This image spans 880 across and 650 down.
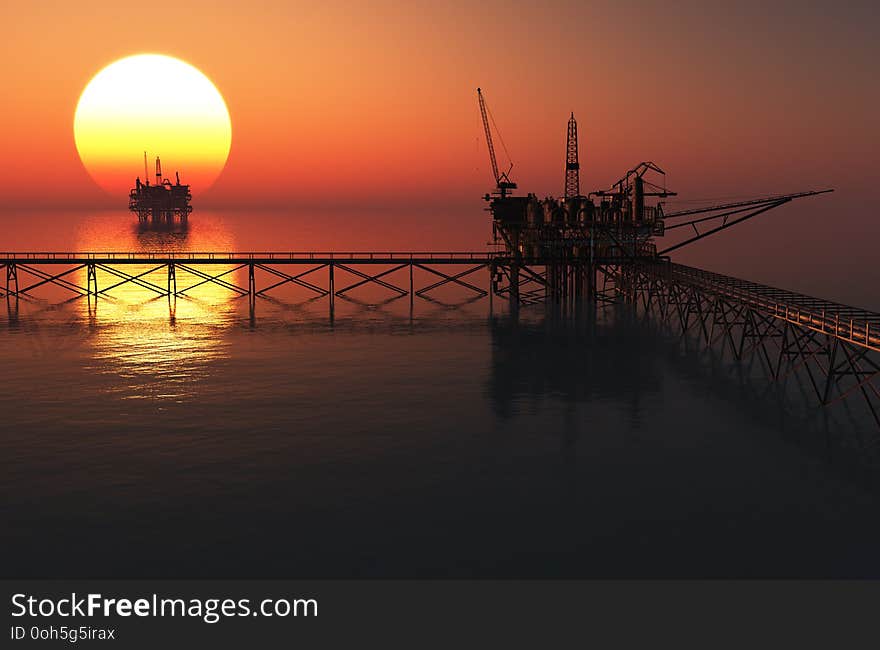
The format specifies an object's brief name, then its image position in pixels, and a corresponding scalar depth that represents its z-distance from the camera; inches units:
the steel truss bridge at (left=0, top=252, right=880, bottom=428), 1882.4
